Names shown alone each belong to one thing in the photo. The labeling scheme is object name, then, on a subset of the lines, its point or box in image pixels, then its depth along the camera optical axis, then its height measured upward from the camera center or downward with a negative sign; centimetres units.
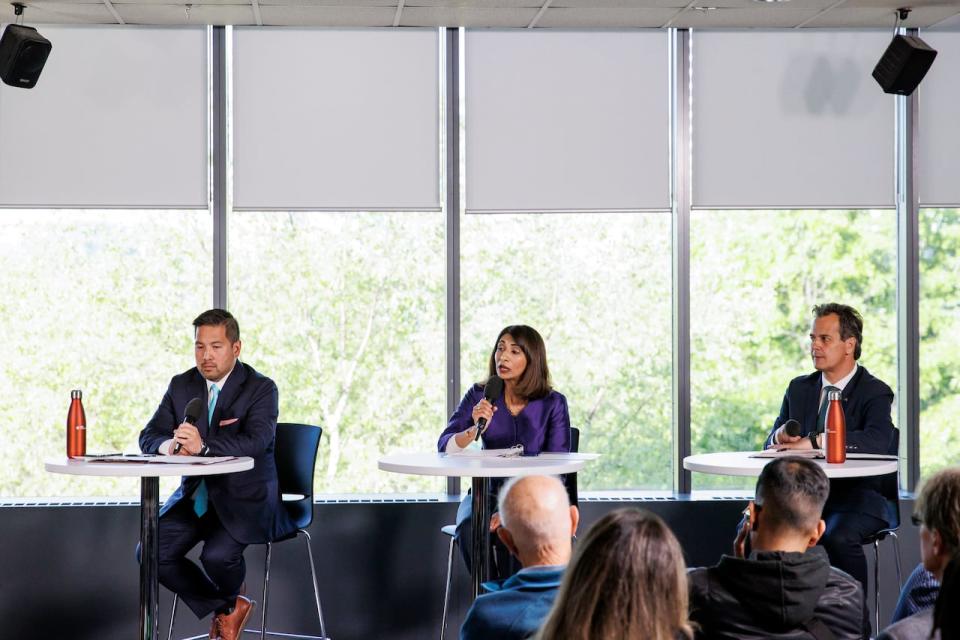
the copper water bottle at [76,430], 798 -31
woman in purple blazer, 894 -26
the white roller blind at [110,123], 1058 +114
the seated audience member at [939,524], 404 -35
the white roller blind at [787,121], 1098 +119
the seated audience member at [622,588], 308 -36
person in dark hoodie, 439 -51
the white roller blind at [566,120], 1087 +119
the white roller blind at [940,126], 1108 +117
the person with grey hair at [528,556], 403 -43
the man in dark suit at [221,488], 864 -59
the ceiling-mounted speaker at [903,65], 1013 +138
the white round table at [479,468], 728 -42
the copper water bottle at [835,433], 767 -31
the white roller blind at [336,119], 1072 +118
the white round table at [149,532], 753 -68
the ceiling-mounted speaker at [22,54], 963 +136
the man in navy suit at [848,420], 841 -31
